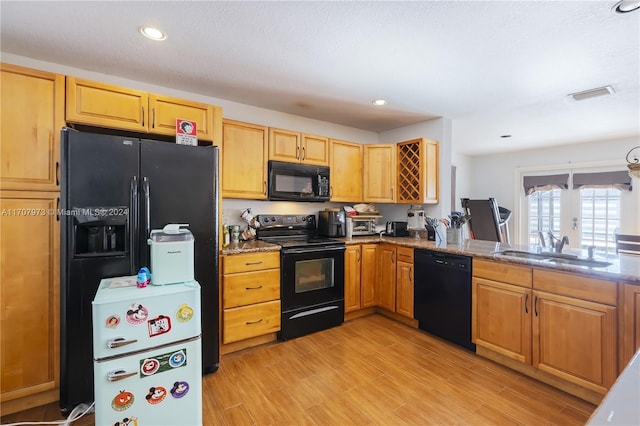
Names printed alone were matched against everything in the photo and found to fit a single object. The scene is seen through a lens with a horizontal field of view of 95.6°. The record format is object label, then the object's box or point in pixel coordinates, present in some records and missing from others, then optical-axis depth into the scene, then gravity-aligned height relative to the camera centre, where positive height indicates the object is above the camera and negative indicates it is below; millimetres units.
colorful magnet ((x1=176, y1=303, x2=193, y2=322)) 1636 -575
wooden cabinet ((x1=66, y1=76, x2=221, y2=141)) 2012 +778
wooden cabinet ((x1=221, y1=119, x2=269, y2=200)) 2811 +520
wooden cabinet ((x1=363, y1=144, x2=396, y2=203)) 3760 +513
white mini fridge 1454 -758
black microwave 3090 +340
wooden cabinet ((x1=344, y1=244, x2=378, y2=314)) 3221 -737
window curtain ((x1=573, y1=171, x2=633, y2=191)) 4516 +543
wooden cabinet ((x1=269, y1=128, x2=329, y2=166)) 3104 +731
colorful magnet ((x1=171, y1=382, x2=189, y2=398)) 1594 -982
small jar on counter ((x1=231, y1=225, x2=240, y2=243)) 2993 -220
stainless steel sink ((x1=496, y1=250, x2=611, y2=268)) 2122 -366
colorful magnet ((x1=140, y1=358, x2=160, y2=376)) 1532 -823
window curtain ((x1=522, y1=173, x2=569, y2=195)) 5191 +570
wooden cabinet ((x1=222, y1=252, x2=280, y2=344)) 2496 -749
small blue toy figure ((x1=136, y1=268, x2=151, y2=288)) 1646 -386
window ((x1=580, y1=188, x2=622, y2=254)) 4699 -58
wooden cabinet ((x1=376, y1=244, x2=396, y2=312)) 3289 -742
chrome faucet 2426 -252
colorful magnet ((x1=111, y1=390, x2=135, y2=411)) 1461 -962
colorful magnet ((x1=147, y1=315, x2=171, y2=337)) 1561 -619
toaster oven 3604 -161
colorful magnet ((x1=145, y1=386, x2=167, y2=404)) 1540 -980
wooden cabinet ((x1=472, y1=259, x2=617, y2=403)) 1848 -803
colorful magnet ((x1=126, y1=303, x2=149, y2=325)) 1516 -540
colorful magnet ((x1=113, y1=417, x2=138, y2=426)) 1465 -1072
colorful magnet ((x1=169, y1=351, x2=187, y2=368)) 1602 -819
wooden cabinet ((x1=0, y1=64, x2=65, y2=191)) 1802 +537
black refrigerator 1824 -37
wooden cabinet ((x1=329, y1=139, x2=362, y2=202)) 3545 +524
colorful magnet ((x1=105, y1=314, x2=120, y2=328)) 1468 -558
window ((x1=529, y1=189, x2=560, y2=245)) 5371 +22
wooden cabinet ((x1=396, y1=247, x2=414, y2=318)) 3100 -749
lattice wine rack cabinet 3467 +505
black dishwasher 2617 -791
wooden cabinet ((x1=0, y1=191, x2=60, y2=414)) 1799 -556
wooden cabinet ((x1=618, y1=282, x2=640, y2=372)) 1715 -649
